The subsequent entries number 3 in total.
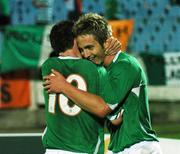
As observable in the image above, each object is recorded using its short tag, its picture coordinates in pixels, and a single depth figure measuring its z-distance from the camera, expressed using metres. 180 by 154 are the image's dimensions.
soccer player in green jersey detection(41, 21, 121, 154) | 7.94
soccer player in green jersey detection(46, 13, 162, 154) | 7.75
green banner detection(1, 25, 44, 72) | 31.94
